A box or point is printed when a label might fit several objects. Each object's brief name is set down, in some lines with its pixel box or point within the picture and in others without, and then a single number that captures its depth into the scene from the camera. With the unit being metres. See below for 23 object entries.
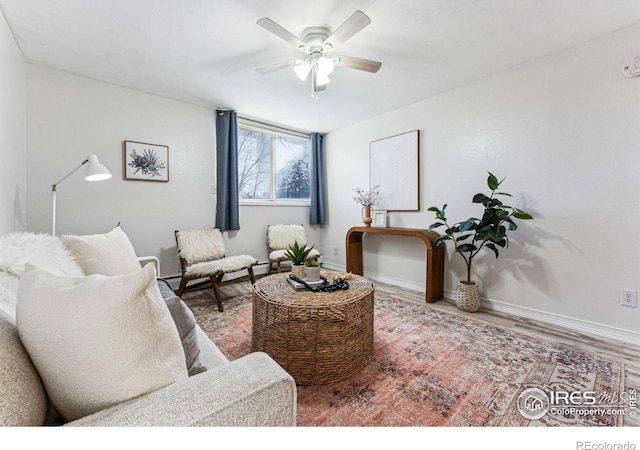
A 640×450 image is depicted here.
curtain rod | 3.77
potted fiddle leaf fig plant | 2.33
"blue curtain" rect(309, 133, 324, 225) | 4.43
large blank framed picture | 3.30
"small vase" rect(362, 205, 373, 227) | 3.61
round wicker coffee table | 1.54
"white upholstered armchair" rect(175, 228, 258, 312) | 2.69
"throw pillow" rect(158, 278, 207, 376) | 0.92
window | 3.91
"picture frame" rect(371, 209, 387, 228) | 3.58
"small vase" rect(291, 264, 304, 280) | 1.99
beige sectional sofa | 0.54
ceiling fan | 1.74
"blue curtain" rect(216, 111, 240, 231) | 3.45
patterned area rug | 1.29
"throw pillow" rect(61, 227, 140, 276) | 1.63
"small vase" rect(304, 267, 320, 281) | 1.92
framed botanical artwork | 2.90
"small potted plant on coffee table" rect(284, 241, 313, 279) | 2.00
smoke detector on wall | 1.91
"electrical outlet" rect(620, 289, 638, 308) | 1.98
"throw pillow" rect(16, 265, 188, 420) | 0.57
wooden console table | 2.85
